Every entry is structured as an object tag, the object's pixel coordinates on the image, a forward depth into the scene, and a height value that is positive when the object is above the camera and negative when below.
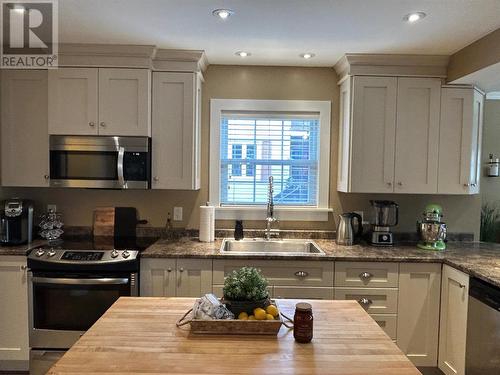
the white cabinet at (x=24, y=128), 2.96 +0.32
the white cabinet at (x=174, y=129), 3.01 +0.35
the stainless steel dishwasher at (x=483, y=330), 2.09 -0.89
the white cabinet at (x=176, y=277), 2.71 -0.76
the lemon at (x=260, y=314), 1.46 -0.55
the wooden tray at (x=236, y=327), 1.44 -0.59
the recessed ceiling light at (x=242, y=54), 3.00 +0.97
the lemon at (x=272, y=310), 1.49 -0.54
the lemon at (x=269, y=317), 1.47 -0.56
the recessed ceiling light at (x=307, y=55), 3.01 +0.97
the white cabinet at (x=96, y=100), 2.94 +0.56
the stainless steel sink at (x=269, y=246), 3.20 -0.61
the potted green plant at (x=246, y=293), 1.52 -0.49
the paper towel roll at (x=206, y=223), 3.11 -0.42
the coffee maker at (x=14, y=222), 2.84 -0.41
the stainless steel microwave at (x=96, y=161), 2.93 +0.07
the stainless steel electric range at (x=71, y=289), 2.61 -0.83
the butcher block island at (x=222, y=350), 1.21 -0.62
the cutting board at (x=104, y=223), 3.27 -0.45
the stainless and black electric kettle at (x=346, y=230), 3.11 -0.45
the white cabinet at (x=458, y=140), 3.04 +0.31
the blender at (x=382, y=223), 3.09 -0.38
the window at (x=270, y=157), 3.36 +0.15
